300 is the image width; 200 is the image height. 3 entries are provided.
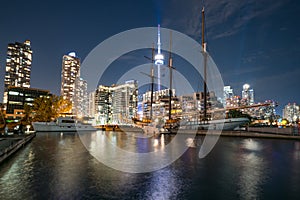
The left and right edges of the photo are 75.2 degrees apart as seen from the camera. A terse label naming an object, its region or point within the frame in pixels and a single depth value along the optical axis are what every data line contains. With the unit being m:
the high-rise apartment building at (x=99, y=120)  142.88
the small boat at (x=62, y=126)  60.18
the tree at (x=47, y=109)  73.38
